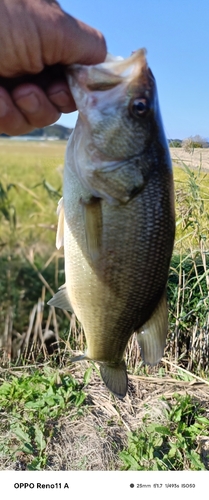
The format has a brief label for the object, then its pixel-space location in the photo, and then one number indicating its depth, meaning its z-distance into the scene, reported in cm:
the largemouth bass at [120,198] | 55
